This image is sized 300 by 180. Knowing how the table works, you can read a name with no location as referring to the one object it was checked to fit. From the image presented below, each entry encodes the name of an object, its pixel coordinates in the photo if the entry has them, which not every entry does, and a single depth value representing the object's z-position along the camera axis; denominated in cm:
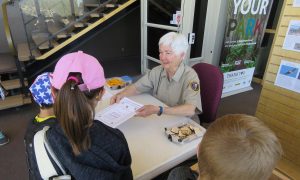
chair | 153
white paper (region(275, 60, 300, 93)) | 152
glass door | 276
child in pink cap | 65
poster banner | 292
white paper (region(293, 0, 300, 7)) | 144
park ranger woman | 136
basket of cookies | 111
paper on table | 123
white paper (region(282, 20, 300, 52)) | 147
